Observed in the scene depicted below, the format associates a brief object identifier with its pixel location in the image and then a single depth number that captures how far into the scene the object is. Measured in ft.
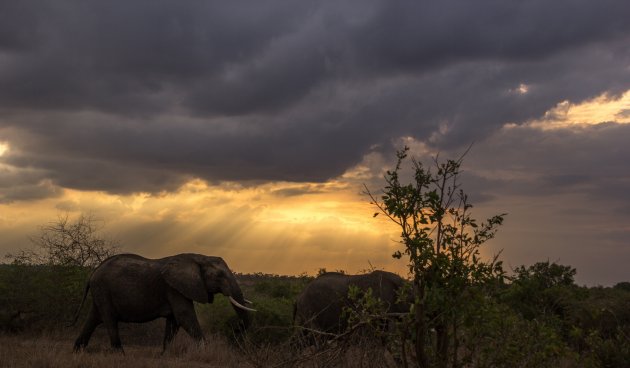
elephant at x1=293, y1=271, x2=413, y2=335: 48.32
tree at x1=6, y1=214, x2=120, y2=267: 69.97
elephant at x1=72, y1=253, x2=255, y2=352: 51.29
